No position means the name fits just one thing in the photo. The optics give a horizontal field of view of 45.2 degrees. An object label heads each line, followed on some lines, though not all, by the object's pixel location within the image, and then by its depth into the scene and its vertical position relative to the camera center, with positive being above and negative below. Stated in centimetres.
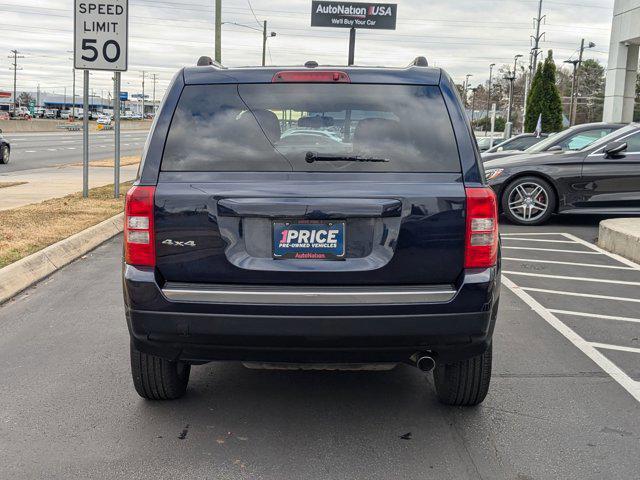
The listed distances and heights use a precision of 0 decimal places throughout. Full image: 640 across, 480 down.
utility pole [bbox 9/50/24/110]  12977 +783
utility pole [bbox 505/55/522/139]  3556 +57
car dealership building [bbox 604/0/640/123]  2561 +231
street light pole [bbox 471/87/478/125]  11231 +506
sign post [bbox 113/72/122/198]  1419 -18
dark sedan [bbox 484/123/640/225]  1201 -71
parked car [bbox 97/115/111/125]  8562 -88
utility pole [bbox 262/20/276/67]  5916 +601
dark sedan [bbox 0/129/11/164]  2493 -140
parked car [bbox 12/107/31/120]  10485 -68
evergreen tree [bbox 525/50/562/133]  3484 +147
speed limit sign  1269 +128
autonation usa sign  4047 +580
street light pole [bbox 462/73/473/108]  9802 +542
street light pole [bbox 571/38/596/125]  5689 +349
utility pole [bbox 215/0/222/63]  2934 +346
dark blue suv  356 -55
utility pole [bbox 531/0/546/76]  5813 +725
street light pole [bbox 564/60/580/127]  5374 +484
